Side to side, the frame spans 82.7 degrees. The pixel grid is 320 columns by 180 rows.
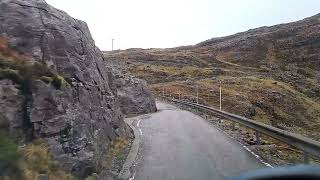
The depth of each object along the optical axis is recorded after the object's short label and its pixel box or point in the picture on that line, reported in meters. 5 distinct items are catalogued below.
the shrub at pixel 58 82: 4.40
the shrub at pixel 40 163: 3.38
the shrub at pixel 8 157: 2.91
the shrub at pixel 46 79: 4.25
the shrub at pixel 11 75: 3.95
